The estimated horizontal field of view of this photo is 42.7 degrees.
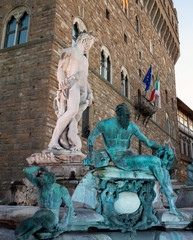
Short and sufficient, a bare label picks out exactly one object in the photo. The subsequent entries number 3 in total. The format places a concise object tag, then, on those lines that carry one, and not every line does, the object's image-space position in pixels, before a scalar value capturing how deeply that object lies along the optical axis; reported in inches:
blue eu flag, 578.9
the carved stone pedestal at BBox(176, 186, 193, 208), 153.3
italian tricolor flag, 609.6
